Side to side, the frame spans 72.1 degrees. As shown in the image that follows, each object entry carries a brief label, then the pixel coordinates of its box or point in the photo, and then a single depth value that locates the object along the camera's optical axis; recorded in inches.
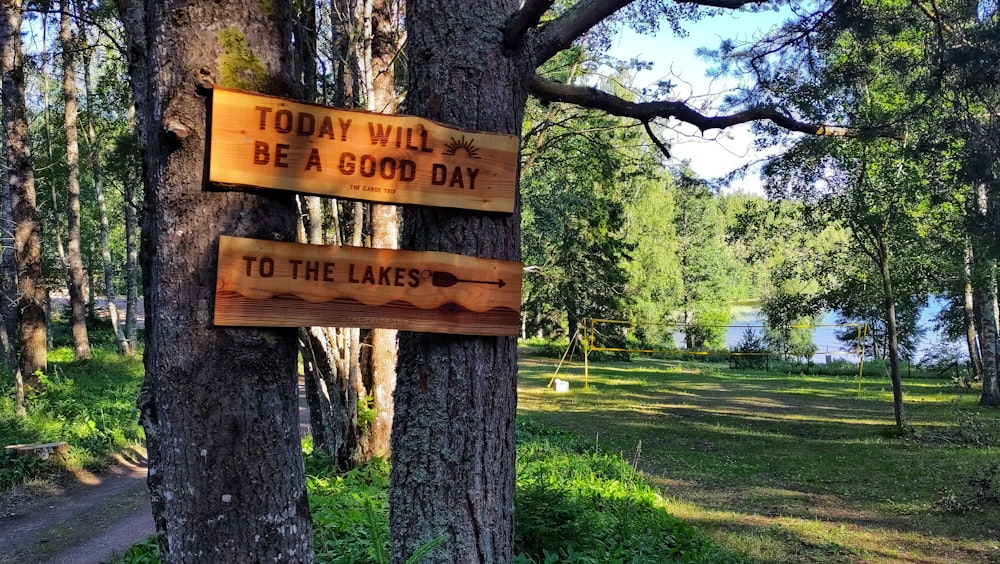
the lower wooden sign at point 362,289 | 79.4
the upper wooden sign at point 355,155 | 80.0
